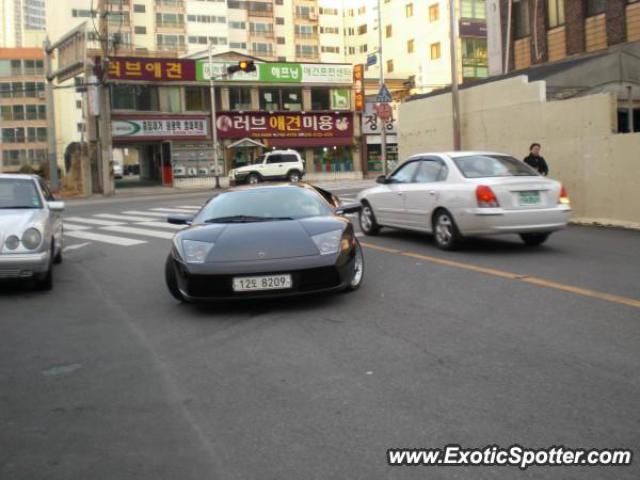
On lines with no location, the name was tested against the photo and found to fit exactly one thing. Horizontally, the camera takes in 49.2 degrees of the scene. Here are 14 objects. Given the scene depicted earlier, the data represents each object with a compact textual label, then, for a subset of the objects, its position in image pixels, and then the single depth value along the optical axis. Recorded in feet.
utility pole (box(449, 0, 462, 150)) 59.77
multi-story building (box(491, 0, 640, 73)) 64.64
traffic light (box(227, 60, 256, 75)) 89.81
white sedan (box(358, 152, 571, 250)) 32.83
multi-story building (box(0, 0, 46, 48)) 603.67
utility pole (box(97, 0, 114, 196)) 123.44
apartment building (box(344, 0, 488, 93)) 207.72
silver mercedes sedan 27.02
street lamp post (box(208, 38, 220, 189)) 136.80
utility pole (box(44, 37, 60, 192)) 119.20
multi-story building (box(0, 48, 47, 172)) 279.49
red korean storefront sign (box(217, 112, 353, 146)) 155.12
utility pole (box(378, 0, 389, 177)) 80.18
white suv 128.77
